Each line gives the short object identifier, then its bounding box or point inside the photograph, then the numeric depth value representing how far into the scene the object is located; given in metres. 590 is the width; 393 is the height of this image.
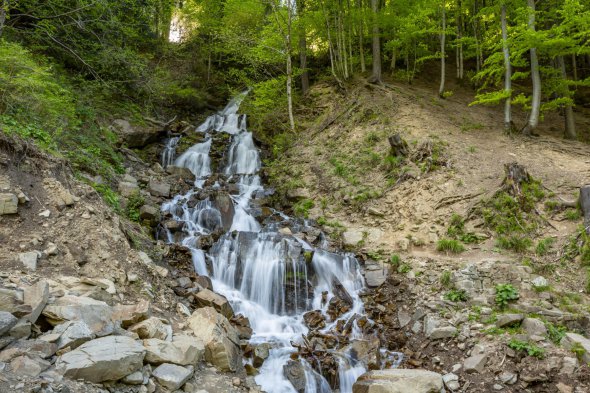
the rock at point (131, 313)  4.72
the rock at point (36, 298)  3.88
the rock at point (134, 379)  3.81
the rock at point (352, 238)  9.88
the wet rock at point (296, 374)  6.21
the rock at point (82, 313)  4.04
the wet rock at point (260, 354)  6.40
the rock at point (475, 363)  5.83
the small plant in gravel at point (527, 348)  5.61
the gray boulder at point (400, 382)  5.41
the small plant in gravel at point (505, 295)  6.77
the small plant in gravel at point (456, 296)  7.24
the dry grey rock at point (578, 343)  5.32
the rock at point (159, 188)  11.53
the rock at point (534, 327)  5.90
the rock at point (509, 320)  6.25
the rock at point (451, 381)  5.65
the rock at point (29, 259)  4.99
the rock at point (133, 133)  14.12
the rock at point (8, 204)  5.52
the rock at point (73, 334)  3.74
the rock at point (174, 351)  4.35
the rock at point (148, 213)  9.60
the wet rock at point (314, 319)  7.80
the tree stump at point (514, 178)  9.04
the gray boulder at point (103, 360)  3.48
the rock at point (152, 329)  4.66
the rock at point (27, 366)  3.17
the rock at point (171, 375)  4.16
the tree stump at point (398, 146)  11.85
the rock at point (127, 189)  10.07
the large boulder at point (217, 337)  5.37
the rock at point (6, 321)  3.44
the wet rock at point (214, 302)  7.15
